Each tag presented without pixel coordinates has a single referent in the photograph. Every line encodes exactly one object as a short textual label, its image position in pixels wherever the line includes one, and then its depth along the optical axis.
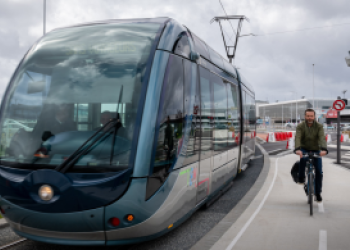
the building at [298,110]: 120.69
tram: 4.07
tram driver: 4.36
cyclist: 6.78
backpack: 7.24
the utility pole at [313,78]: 68.96
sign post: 14.91
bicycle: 6.79
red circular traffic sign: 14.92
